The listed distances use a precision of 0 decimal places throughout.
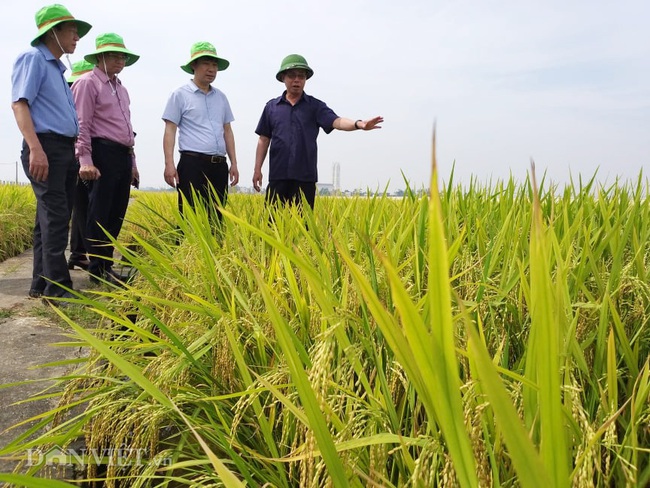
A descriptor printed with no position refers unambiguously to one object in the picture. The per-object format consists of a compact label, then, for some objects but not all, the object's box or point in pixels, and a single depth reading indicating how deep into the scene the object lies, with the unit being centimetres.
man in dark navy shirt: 363
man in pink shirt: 314
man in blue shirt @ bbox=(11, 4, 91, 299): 263
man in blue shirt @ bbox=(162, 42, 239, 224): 339
